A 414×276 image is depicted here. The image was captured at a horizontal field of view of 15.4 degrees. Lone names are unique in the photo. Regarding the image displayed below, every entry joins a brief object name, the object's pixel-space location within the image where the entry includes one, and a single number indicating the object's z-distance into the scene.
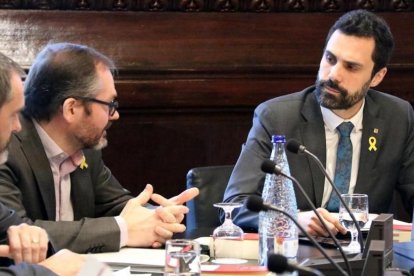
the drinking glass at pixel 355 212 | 4.71
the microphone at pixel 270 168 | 3.81
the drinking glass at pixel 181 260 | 3.71
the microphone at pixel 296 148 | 4.14
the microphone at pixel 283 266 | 2.87
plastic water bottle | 4.40
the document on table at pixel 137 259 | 4.27
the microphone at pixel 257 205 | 3.41
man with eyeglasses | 5.16
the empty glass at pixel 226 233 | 4.50
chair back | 5.90
